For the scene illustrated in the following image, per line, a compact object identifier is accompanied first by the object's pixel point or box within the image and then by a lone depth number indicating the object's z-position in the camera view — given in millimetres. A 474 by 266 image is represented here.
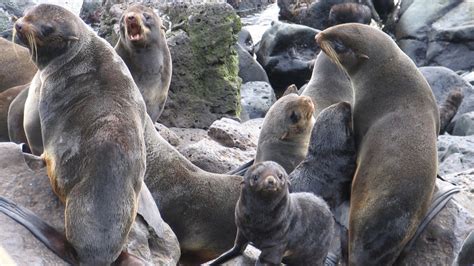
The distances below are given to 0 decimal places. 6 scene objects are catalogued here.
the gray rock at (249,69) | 29328
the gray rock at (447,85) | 25562
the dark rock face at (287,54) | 31719
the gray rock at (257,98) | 25484
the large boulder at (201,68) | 20187
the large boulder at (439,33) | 33906
